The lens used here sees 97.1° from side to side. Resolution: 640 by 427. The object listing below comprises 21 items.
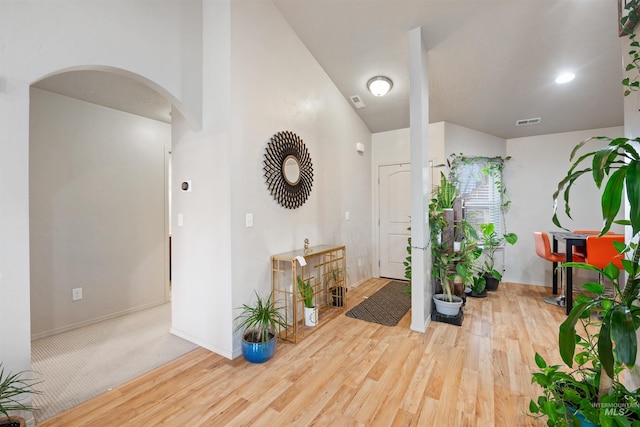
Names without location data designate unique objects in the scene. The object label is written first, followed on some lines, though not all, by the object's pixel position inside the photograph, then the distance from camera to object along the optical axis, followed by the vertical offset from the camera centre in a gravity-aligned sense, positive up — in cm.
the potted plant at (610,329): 94 -42
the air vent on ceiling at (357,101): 391 +158
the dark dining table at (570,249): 311 -42
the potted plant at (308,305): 281 -94
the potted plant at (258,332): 219 -98
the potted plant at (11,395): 130 -91
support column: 272 +37
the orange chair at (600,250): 286 -40
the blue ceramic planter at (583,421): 118 -89
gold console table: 267 -79
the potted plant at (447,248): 300 -39
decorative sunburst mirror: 272 +46
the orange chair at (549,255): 352 -56
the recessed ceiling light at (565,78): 294 +142
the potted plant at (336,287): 345 -91
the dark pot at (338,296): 345 -101
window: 441 +32
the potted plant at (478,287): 380 -100
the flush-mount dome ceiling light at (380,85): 342 +157
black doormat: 309 -114
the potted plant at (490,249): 390 -57
